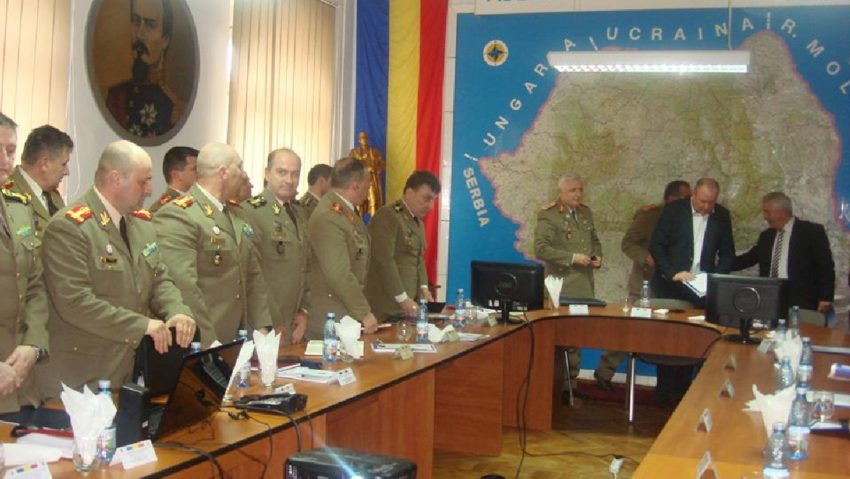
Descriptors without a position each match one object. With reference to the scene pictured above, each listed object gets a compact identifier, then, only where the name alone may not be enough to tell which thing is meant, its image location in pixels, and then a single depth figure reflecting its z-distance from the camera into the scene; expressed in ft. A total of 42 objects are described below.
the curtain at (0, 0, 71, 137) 14.94
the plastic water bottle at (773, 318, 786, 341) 13.99
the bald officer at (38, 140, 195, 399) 9.73
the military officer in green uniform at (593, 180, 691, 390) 22.76
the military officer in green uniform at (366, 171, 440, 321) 17.66
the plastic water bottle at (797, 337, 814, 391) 11.21
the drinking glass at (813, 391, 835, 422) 10.03
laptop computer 8.02
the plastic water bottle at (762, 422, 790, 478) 7.71
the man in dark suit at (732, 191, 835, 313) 20.06
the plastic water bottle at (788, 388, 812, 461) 8.46
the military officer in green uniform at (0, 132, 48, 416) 9.39
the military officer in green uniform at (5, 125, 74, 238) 12.89
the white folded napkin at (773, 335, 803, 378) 11.96
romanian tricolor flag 25.72
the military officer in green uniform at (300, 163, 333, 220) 20.72
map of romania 22.71
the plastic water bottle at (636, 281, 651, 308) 19.43
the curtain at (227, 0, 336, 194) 21.31
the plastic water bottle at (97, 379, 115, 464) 7.20
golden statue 24.97
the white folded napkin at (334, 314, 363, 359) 12.31
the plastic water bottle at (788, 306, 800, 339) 15.67
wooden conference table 8.23
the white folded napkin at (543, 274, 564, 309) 19.52
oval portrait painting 17.06
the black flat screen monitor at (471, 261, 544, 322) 17.38
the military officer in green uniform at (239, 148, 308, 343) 13.97
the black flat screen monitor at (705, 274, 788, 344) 15.43
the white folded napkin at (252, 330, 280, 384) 10.39
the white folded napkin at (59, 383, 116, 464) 7.04
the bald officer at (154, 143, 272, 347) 12.03
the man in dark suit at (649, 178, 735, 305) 20.26
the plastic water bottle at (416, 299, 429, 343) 14.48
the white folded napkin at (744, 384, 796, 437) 8.79
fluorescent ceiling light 18.90
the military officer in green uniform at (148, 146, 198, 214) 16.52
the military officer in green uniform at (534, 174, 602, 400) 20.83
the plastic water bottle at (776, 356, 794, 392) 11.33
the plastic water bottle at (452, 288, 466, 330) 16.74
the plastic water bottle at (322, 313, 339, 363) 12.12
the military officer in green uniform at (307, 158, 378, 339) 15.16
